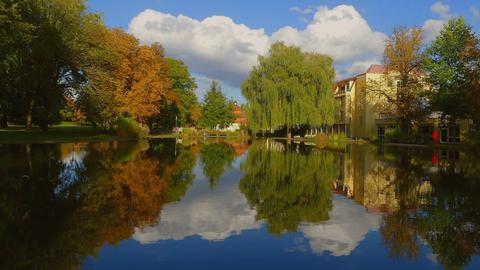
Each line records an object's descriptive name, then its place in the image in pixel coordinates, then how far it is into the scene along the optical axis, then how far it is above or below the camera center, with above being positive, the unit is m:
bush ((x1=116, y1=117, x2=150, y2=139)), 48.47 +0.36
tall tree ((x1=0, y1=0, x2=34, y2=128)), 25.17 +6.00
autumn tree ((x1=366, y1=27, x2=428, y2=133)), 46.03 +6.30
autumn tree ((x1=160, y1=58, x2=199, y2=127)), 78.25 +7.72
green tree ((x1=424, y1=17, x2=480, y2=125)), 41.34 +6.79
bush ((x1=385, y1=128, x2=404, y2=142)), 49.53 -0.35
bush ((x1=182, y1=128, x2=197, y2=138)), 79.15 -0.12
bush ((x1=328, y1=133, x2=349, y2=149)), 54.73 -0.92
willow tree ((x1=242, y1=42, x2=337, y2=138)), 54.03 +5.16
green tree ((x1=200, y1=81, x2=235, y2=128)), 101.06 +4.79
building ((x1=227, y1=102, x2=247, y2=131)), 125.35 +3.96
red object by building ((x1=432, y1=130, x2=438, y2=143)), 47.58 -0.48
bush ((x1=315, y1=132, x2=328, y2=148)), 51.43 -0.87
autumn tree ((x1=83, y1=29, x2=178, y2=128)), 43.97 +5.48
